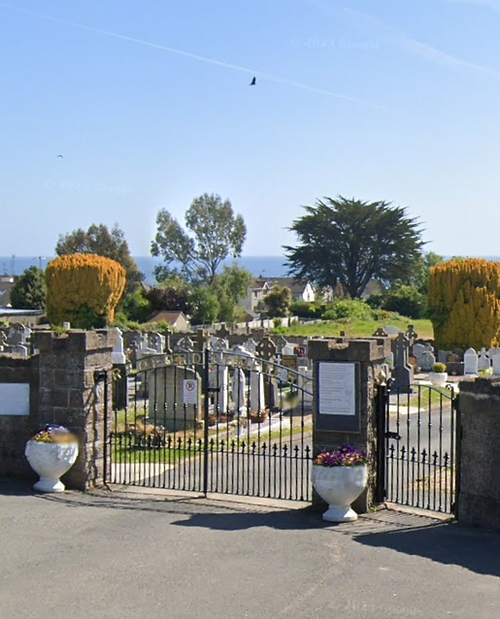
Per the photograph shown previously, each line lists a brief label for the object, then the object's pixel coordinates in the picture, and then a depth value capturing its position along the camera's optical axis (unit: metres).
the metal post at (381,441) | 10.05
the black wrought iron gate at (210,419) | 11.67
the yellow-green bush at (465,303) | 35.34
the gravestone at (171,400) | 17.38
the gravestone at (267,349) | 26.45
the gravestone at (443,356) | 33.93
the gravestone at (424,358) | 31.78
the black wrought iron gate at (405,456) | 10.06
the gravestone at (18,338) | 28.47
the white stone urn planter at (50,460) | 10.80
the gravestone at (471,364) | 29.09
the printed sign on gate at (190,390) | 13.92
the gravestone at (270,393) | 20.00
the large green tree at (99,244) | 73.38
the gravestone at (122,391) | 19.12
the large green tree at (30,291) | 64.44
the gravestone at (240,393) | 18.92
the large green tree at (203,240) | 80.69
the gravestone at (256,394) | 19.25
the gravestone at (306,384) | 21.36
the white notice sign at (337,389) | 9.90
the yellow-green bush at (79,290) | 45.78
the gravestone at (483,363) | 30.54
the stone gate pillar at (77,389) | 11.05
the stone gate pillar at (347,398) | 9.86
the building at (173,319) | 55.16
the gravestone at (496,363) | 27.83
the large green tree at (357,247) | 76.62
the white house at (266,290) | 84.28
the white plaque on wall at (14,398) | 11.55
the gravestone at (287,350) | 30.88
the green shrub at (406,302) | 63.84
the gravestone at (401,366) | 25.48
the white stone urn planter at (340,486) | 9.39
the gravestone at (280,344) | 32.14
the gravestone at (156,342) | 30.34
